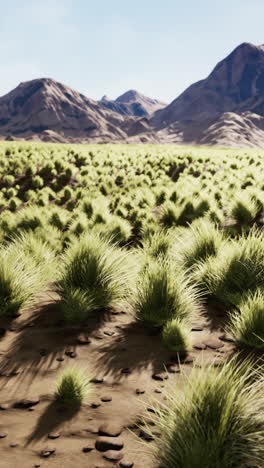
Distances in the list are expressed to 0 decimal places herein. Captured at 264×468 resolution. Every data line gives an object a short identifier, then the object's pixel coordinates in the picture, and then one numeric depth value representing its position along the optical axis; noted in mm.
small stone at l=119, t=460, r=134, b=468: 2385
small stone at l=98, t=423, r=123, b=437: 2674
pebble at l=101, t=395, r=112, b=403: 3070
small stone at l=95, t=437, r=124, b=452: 2561
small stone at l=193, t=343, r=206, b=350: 3871
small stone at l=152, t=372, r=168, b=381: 3350
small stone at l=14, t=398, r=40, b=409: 3002
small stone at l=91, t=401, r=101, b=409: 3000
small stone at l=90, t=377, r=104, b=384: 3346
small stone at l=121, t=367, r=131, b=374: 3490
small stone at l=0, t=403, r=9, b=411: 2969
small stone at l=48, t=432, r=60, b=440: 2648
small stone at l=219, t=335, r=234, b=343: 4004
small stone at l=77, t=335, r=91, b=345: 3992
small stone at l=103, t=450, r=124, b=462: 2469
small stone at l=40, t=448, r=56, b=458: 2486
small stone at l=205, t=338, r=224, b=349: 3885
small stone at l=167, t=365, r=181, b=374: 3447
